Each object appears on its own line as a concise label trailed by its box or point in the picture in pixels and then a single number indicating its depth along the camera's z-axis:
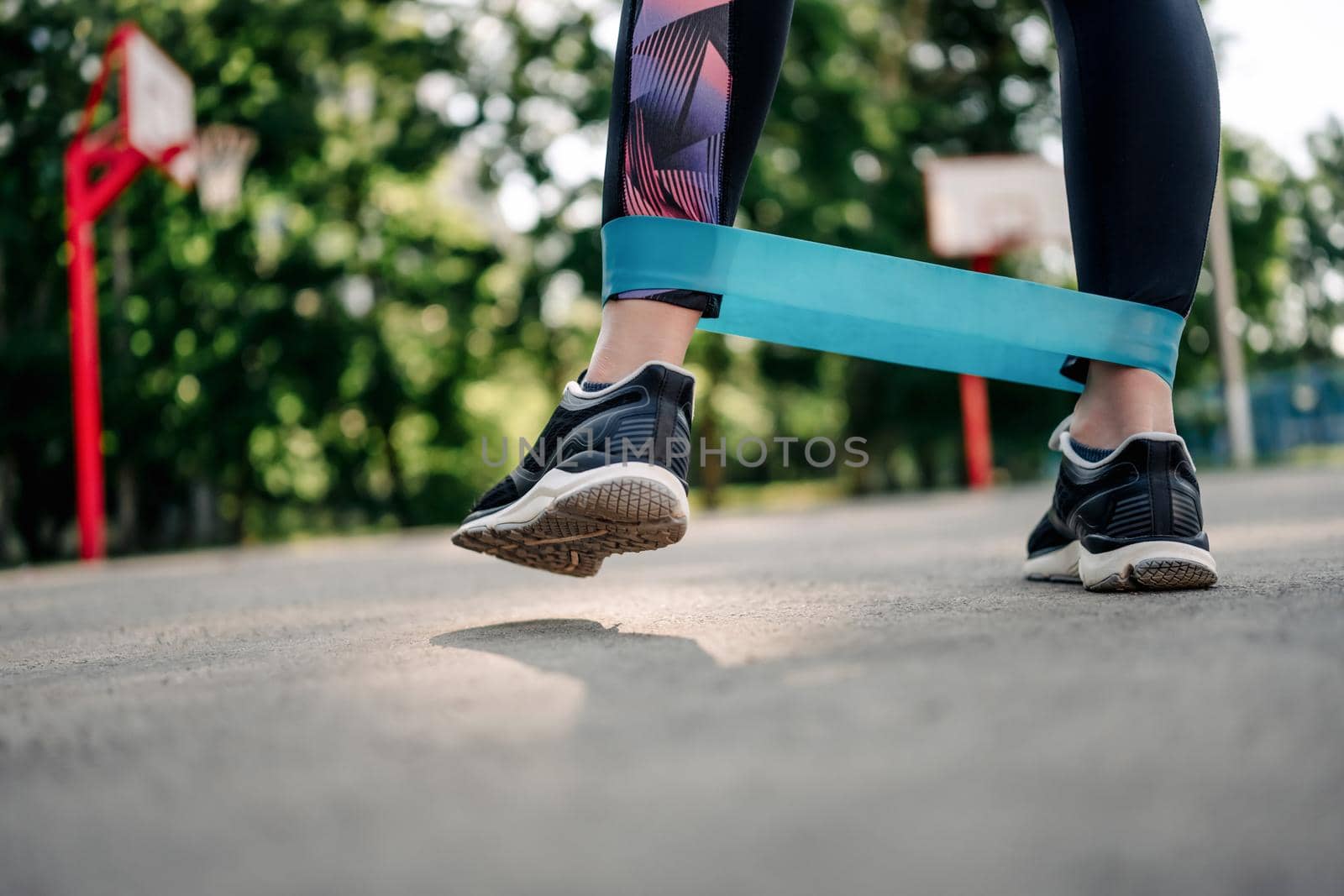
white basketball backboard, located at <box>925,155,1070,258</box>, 10.06
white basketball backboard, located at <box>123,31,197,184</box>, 6.09
